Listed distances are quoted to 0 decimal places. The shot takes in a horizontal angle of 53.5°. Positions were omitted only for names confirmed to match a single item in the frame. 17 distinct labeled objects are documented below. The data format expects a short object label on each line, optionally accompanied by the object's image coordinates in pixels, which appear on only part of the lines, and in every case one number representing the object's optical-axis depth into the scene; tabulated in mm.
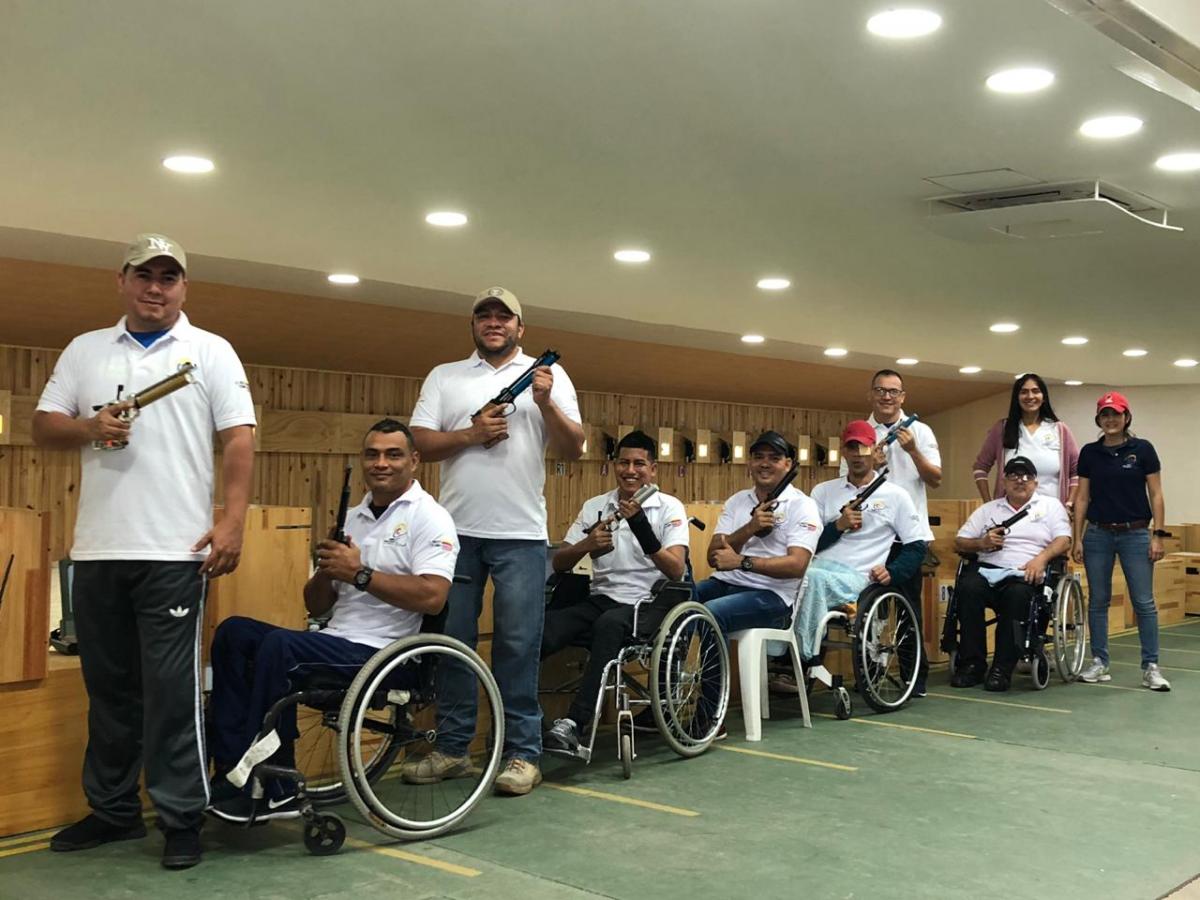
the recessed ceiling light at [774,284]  6992
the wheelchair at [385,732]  2895
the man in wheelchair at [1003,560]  5746
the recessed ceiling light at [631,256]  6137
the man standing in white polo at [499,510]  3658
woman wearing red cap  5852
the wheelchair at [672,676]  3879
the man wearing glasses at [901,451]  5531
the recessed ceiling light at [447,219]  5285
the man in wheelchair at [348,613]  3033
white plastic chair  4527
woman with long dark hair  6055
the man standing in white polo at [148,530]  2898
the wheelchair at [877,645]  4898
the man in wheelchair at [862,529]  5043
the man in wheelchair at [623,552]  4109
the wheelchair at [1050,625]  5699
